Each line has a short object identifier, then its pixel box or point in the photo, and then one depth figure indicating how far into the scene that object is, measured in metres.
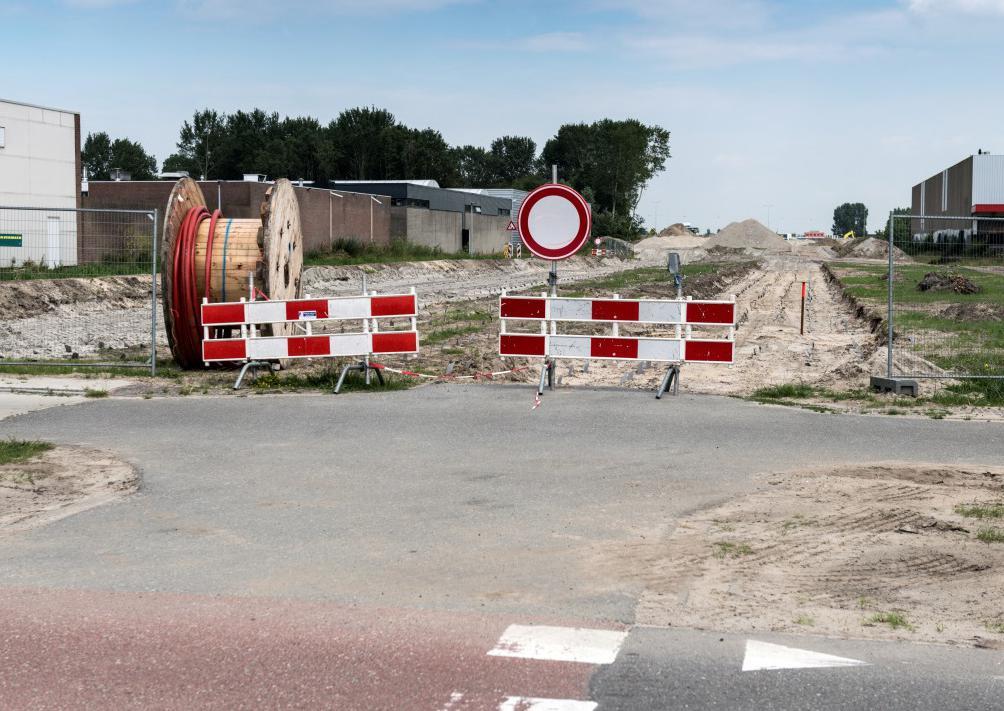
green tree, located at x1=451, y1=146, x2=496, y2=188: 175.38
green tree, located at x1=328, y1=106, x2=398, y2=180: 140.50
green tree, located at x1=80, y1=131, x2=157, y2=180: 146.12
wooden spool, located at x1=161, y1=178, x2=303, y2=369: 15.69
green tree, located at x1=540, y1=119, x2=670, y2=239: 135.50
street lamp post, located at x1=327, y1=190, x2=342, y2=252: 60.19
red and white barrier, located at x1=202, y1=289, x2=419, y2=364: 13.96
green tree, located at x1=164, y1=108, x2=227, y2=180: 145.75
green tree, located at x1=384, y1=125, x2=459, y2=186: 136.38
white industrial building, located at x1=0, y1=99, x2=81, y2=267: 42.41
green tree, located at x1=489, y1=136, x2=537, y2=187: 172.75
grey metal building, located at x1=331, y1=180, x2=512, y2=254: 73.31
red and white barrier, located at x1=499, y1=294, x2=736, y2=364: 13.55
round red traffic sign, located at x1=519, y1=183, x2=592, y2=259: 13.84
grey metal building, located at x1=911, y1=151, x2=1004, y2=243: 82.00
